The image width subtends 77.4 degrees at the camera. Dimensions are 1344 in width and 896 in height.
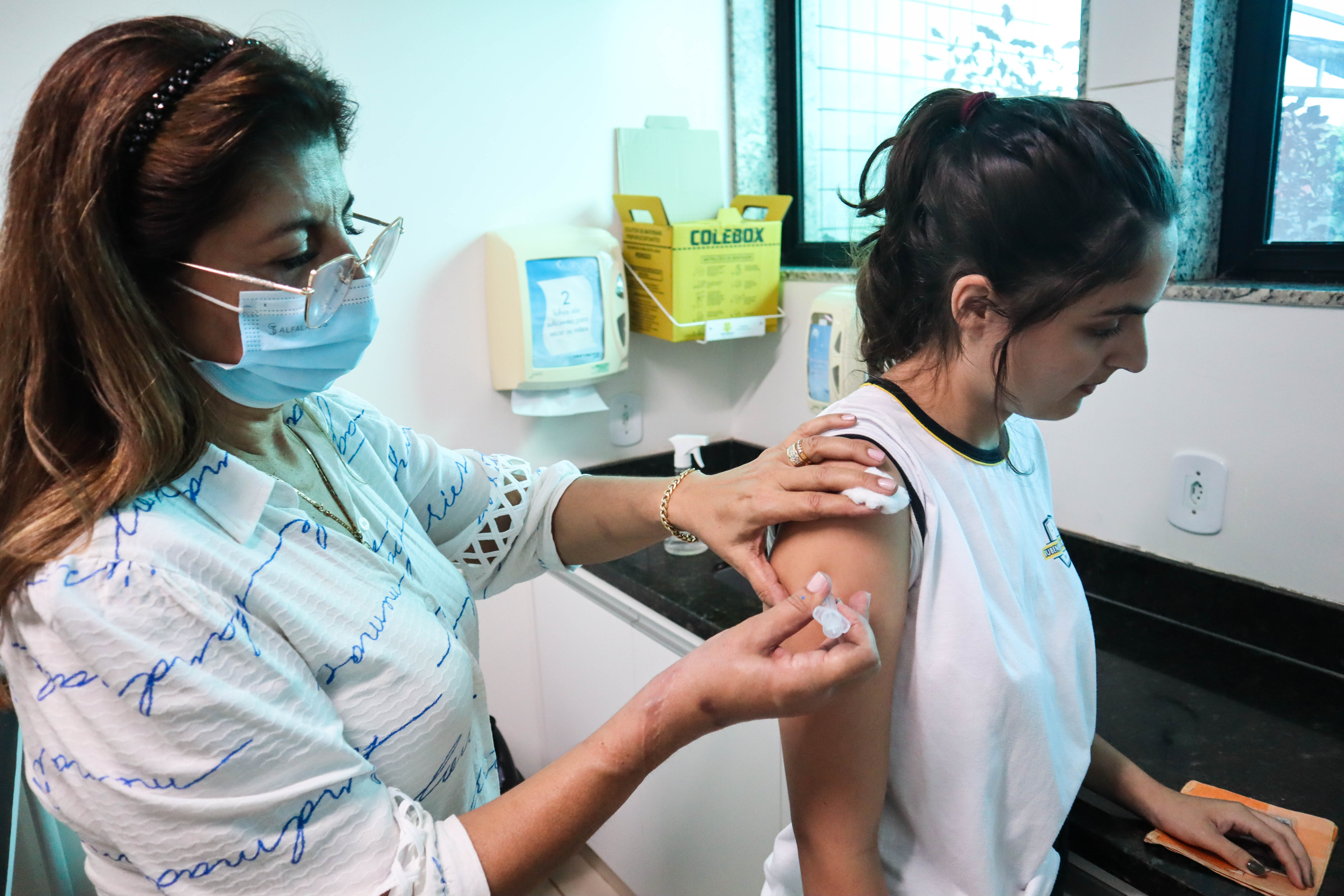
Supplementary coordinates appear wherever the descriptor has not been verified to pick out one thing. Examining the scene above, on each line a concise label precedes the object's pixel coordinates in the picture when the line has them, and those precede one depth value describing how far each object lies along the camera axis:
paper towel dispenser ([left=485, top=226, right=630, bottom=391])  1.82
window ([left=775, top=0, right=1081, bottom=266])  1.77
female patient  0.83
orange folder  0.89
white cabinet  1.57
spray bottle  1.87
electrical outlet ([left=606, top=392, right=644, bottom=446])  2.12
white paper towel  1.92
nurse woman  0.68
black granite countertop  1.02
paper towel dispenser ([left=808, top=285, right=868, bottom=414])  1.77
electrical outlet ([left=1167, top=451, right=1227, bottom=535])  1.35
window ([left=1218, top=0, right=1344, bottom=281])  1.32
